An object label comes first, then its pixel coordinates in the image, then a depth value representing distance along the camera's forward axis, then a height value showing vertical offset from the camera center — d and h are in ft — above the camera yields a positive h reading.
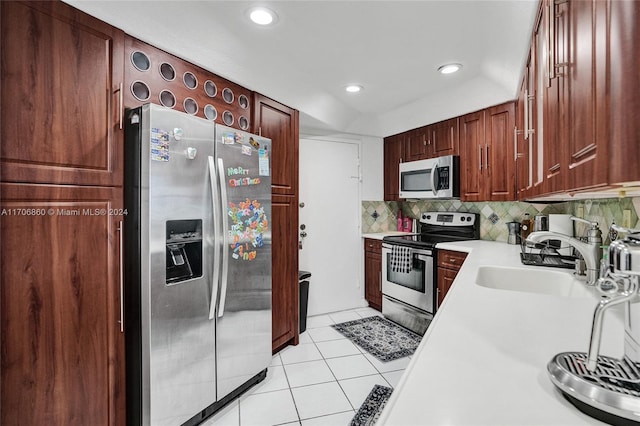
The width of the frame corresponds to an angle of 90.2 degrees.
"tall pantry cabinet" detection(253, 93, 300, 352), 8.74 +0.03
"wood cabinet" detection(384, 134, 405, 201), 13.07 +2.10
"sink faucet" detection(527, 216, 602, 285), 4.62 -0.55
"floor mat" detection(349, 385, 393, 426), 6.29 -4.11
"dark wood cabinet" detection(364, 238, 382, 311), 12.69 -2.42
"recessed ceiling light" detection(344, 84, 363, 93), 9.83 +3.93
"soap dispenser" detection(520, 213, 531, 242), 9.64 -0.44
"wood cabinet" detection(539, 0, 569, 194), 3.14 +1.24
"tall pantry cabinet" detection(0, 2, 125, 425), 4.16 -0.05
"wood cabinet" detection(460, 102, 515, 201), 9.46 +1.83
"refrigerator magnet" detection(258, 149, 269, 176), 7.41 +1.20
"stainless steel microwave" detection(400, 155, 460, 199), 10.87 +1.26
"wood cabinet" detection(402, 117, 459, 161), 11.00 +2.66
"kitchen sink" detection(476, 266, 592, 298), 5.29 -1.23
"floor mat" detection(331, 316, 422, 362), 9.34 -4.06
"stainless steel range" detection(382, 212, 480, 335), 10.28 -1.87
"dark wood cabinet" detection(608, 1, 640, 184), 1.77 +0.69
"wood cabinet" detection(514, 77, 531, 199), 6.50 +1.35
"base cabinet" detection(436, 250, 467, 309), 9.43 -1.66
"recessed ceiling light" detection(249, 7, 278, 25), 5.97 +3.81
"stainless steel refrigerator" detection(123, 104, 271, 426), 5.17 -0.95
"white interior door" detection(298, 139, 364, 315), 12.07 -0.38
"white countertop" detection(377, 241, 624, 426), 1.85 -1.14
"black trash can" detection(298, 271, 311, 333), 10.74 -2.85
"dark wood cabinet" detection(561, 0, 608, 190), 2.06 +0.88
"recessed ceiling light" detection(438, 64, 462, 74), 8.40 +3.88
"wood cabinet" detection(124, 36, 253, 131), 5.59 +2.55
